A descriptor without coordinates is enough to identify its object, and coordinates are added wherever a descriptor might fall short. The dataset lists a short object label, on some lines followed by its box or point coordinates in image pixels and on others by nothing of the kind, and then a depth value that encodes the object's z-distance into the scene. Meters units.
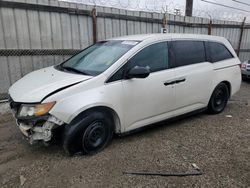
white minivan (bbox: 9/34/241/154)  2.67
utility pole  8.65
